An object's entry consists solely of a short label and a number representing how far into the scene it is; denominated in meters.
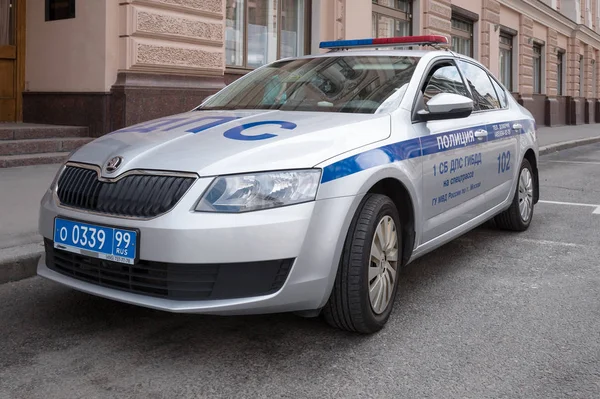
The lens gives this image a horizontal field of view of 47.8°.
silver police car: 2.81
